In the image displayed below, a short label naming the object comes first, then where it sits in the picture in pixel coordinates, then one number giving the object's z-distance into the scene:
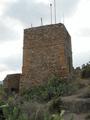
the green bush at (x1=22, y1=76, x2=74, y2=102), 7.55
